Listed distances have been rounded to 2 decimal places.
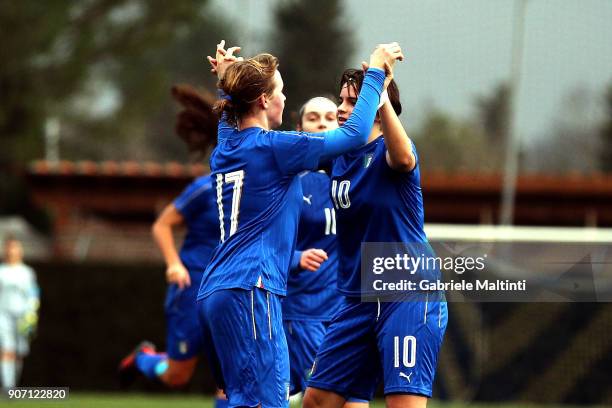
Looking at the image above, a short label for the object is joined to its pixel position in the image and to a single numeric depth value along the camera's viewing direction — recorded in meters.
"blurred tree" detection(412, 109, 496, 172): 53.91
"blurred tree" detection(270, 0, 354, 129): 76.31
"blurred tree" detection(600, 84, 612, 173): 56.87
